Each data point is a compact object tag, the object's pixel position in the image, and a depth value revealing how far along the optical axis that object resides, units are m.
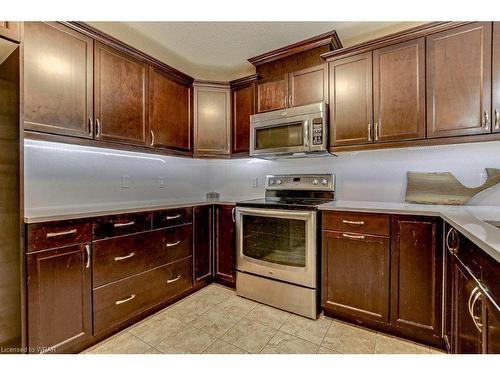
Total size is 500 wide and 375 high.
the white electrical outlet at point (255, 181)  2.92
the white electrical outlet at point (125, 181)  2.37
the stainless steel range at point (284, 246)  2.00
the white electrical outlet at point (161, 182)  2.72
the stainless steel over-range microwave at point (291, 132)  2.15
